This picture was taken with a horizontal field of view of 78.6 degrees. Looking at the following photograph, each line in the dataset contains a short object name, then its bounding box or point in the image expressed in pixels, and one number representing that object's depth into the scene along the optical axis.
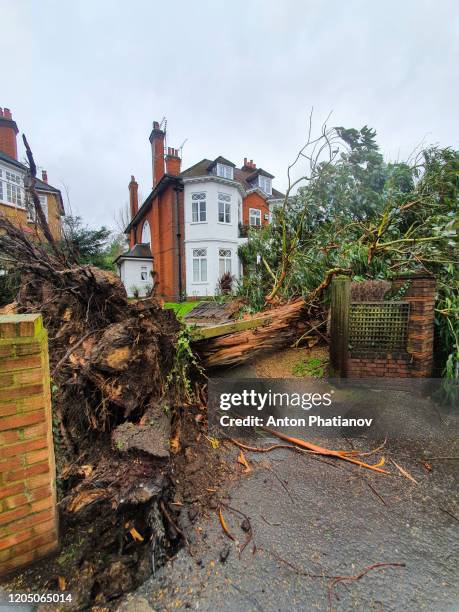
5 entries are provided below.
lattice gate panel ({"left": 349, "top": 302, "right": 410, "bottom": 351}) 4.01
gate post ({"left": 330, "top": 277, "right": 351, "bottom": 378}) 4.09
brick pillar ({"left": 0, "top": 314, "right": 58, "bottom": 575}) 1.55
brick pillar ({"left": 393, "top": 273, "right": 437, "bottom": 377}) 3.84
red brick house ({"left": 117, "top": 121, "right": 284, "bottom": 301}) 17.69
